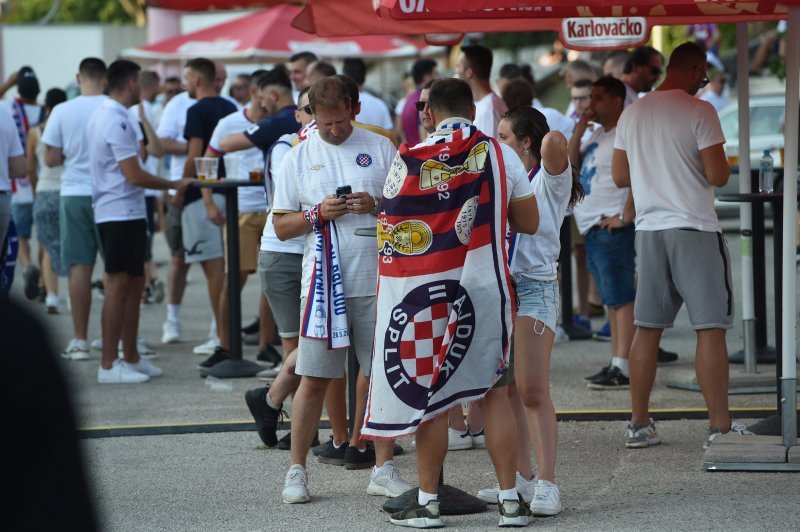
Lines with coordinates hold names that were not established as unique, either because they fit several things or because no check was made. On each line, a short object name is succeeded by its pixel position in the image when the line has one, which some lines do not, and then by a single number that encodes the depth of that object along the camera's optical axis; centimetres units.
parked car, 3366
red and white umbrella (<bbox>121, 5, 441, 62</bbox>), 3462
